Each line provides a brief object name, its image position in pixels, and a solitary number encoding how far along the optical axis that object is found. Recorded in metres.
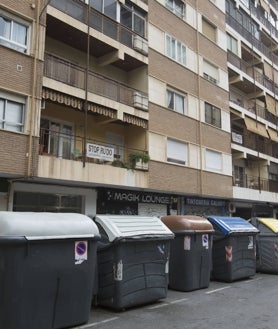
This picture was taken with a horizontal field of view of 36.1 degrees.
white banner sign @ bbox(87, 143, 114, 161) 14.55
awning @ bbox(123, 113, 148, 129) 16.40
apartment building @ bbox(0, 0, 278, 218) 12.99
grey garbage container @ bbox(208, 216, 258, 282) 12.26
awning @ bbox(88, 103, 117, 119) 15.01
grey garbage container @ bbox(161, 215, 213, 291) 10.60
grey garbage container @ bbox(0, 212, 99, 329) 6.25
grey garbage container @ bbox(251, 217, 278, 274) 14.71
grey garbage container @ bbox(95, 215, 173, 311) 8.21
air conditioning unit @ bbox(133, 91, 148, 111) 17.17
